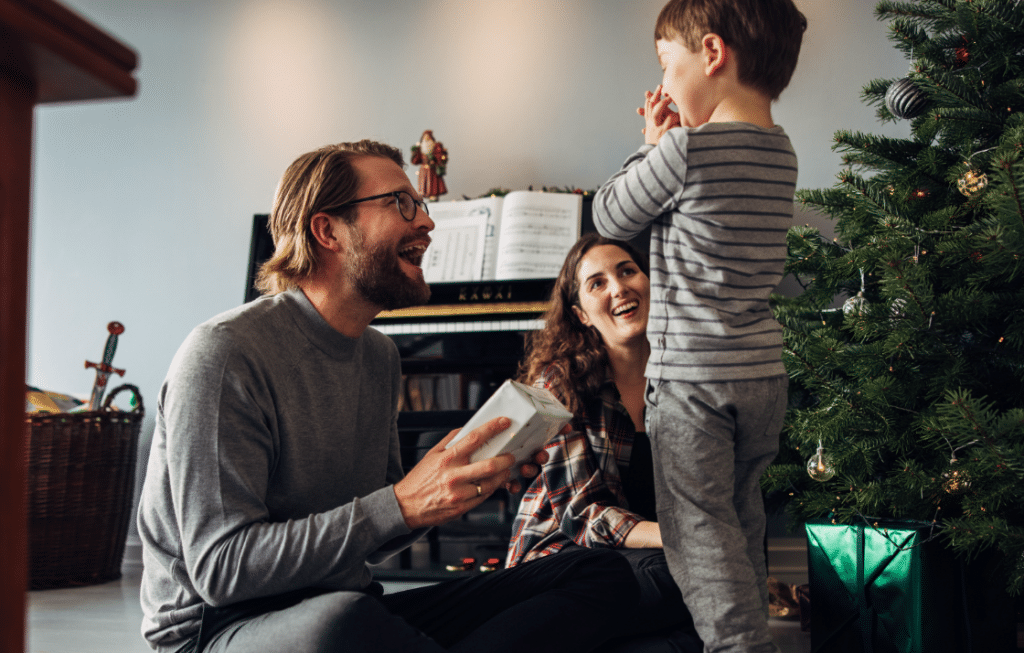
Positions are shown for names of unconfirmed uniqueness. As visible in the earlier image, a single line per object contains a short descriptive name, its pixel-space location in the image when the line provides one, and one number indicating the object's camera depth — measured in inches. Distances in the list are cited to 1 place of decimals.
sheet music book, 102.5
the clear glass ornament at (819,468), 65.9
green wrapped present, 63.0
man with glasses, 39.1
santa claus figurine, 115.6
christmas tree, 60.1
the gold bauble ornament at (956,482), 62.2
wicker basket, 107.7
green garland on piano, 108.8
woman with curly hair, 59.3
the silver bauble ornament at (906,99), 71.4
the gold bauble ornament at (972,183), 65.9
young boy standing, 47.5
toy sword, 116.8
